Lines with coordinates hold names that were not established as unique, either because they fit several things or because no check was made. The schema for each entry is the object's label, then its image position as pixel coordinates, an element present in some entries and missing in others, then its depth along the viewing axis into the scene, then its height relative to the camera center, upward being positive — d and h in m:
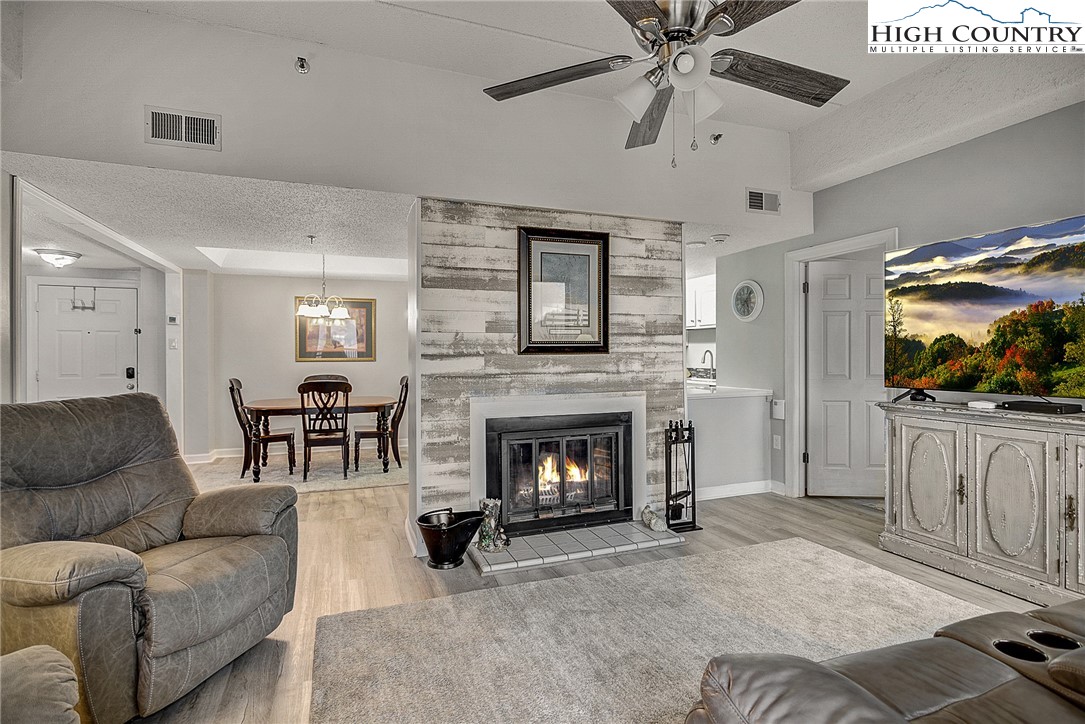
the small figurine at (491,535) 3.47 -1.14
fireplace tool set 4.01 -0.92
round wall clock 5.25 +0.56
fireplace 3.71 -0.80
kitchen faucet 7.17 -0.01
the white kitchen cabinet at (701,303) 6.97 +0.72
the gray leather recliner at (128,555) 1.71 -0.73
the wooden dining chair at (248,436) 5.70 -0.81
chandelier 6.64 +0.65
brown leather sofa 1.05 -0.76
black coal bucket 3.21 -1.06
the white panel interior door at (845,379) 4.79 -0.20
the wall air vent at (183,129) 2.83 +1.22
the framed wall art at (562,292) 3.76 +0.47
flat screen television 2.74 +0.24
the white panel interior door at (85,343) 6.19 +0.20
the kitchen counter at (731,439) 4.82 -0.75
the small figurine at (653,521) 3.81 -1.15
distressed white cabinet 2.64 -0.77
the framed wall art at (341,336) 7.42 +0.32
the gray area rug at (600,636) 1.97 -1.25
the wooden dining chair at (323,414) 5.79 -0.61
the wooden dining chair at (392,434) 6.04 -0.84
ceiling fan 1.74 +1.07
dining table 5.77 -0.56
